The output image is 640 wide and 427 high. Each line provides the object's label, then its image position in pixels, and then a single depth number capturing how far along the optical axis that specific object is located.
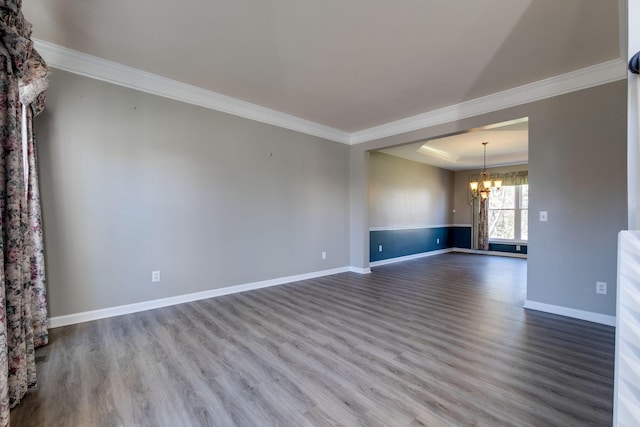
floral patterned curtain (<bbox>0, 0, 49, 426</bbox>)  1.34
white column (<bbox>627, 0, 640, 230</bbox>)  0.93
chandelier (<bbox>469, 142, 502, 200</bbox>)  5.98
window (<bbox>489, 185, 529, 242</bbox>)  7.42
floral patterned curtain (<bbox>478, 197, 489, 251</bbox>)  7.88
